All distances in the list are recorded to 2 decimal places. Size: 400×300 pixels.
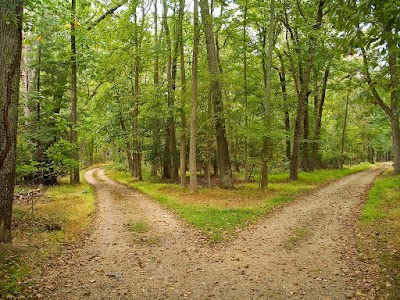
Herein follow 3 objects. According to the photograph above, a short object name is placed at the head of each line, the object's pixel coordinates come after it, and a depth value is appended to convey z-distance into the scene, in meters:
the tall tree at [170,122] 19.78
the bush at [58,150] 11.21
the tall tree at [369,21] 4.43
